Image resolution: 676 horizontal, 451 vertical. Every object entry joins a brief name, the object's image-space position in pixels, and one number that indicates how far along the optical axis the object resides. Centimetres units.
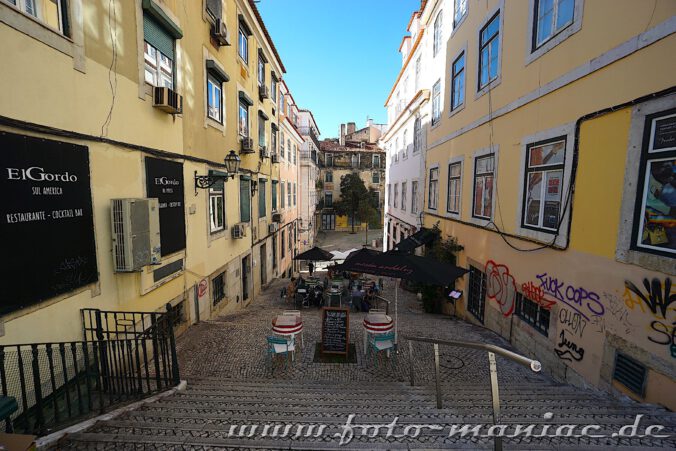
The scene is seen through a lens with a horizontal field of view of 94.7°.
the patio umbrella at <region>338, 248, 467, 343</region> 646
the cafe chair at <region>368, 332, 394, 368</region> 644
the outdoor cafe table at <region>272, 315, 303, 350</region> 649
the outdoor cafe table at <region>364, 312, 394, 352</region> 668
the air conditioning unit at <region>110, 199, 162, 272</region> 532
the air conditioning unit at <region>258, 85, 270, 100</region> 1423
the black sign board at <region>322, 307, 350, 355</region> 684
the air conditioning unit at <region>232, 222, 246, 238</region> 1116
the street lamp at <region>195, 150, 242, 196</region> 848
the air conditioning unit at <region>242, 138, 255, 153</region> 1187
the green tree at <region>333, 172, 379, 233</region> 4184
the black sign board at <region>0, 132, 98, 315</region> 368
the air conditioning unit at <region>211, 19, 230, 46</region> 921
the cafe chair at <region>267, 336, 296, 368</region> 627
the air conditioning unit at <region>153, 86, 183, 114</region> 651
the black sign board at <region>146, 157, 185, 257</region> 662
